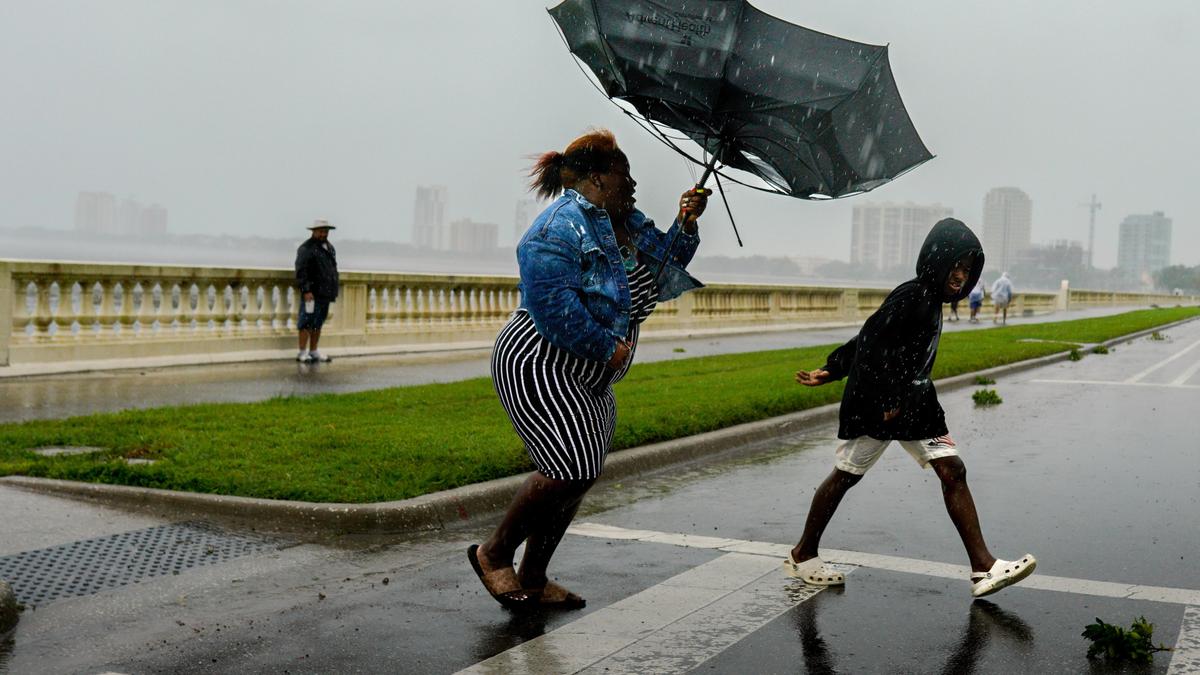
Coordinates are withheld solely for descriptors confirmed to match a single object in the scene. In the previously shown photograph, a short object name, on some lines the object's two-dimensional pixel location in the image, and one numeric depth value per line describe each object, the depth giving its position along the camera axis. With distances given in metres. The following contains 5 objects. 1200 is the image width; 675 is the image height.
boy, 5.87
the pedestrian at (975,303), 45.88
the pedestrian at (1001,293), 46.42
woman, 5.08
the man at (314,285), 17.94
